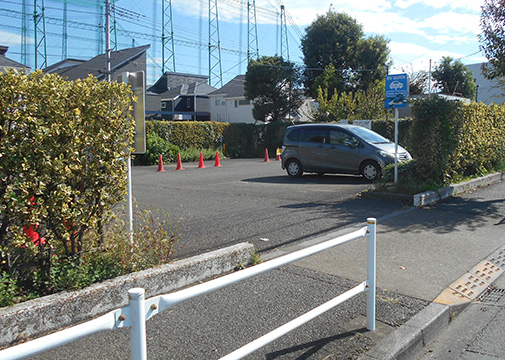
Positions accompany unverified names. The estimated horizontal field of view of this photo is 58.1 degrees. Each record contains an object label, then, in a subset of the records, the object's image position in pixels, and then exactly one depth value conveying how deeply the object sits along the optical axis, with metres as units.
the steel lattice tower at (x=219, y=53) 63.03
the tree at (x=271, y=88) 37.44
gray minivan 13.22
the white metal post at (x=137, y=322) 2.06
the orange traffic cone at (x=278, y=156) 24.98
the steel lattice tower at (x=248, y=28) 61.06
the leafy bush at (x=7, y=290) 3.62
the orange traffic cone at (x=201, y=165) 20.11
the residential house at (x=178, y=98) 48.44
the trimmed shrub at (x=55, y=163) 3.68
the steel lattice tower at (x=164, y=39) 59.44
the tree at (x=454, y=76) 51.47
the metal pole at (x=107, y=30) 26.00
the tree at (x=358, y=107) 27.25
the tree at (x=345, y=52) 41.03
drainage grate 4.91
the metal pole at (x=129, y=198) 4.80
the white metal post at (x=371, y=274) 3.78
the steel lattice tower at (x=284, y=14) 60.36
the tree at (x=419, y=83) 40.47
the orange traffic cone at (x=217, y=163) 21.10
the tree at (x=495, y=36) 10.38
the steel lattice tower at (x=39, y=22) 54.66
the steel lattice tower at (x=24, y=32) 55.49
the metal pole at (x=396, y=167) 10.62
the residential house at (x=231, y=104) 46.78
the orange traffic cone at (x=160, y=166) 18.91
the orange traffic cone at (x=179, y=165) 19.33
